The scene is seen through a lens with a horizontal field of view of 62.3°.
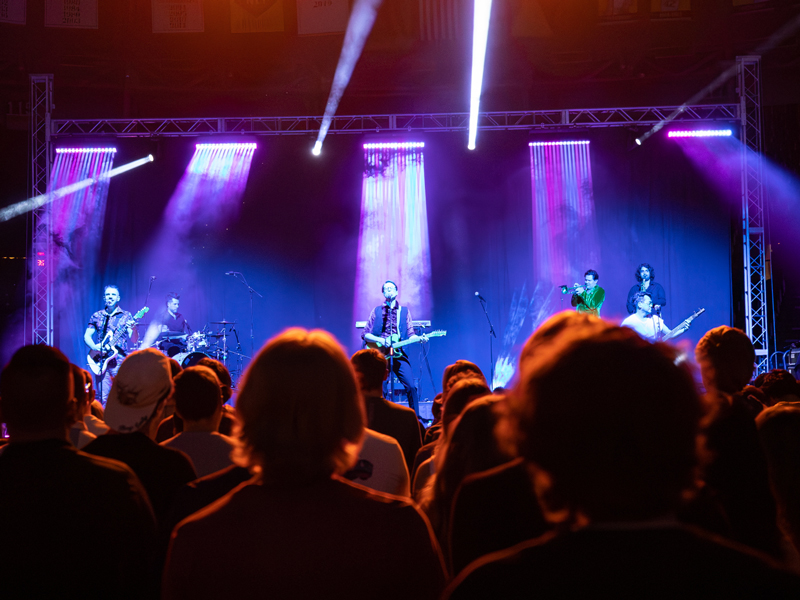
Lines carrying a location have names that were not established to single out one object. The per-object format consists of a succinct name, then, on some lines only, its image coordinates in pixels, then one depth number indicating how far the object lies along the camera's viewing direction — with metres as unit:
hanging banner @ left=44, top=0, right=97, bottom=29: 10.01
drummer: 9.57
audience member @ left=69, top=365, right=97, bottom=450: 2.46
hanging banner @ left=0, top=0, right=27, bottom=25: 10.01
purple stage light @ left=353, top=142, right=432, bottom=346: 11.21
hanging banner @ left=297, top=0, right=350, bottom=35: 10.16
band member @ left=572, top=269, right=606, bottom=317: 9.16
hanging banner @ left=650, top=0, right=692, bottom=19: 10.95
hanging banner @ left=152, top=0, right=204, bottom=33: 10.15
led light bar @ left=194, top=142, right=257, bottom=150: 11.14
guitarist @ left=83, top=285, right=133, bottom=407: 9.16
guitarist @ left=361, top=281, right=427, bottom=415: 8.64
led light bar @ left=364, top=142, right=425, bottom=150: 11.04
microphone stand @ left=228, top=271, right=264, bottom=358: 11.02
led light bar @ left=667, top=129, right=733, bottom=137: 10.49
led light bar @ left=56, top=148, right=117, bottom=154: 10.69
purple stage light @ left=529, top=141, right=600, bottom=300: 11.06
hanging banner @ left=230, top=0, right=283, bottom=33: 10.39
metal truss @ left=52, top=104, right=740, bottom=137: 10.27
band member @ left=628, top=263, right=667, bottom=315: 9.59
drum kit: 9.17
